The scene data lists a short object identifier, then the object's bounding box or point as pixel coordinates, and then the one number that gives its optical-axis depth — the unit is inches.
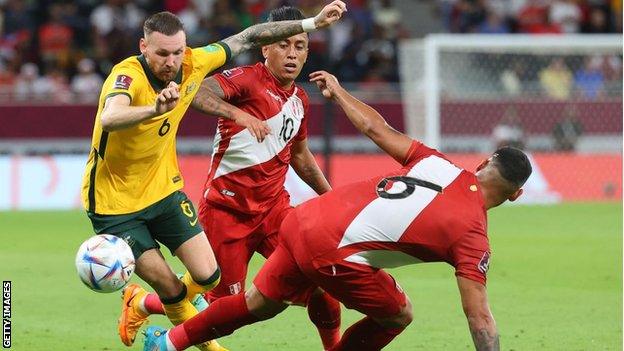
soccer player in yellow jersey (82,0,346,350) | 606.9
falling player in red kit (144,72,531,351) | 531.5
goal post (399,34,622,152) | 1598.2
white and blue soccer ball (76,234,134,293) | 601.7
